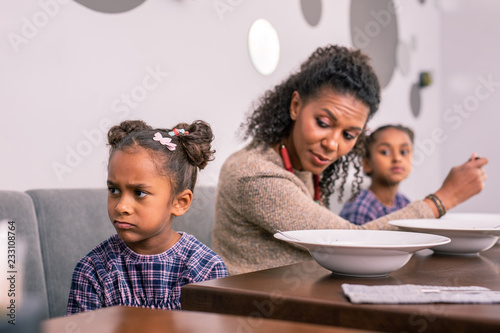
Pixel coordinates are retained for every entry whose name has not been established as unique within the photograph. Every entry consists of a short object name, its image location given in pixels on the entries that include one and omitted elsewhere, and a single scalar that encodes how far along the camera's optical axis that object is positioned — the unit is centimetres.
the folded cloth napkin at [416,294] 76
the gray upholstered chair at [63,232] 148
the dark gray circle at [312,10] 330
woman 155
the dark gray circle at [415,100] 469
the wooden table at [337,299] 71
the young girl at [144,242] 130
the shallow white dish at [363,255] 93
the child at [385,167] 270
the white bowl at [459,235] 126
